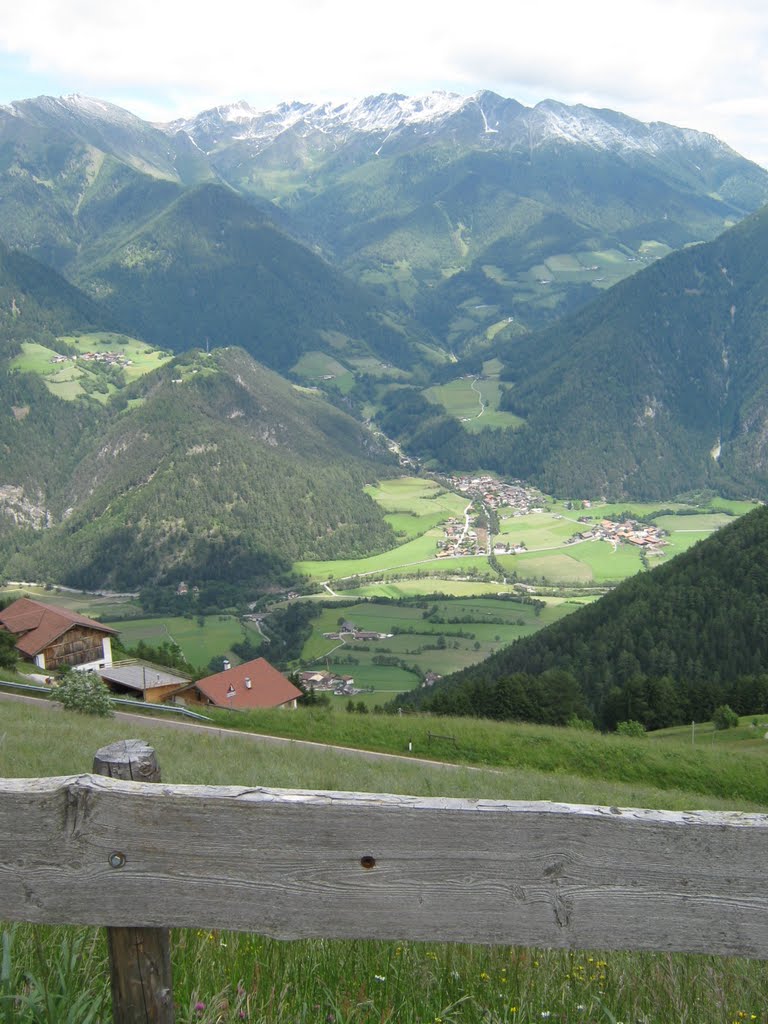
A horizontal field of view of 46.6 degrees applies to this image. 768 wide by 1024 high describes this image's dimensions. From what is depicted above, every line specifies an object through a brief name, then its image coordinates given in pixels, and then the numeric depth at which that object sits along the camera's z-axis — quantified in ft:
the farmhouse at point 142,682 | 137.69
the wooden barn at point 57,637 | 159.12
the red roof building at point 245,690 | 139.33
